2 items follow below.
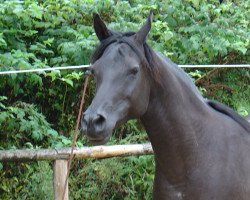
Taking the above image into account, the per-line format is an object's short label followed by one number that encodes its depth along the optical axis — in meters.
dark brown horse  4.73
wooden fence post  7.62
